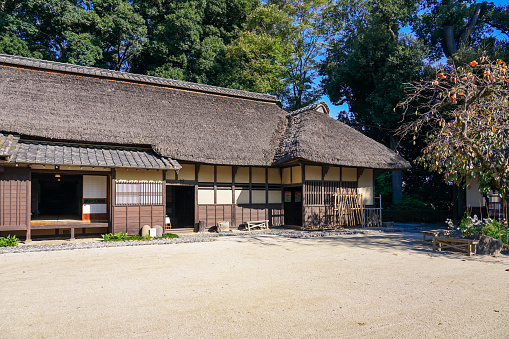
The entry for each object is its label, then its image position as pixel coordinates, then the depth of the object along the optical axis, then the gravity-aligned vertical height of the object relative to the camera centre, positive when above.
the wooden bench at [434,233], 9.38 -1.16
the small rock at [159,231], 11.24 -1.15
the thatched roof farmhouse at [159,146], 10.50 +1.61
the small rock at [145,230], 11.01 -1.11
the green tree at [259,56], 22.47 +8.71
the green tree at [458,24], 19.84 +9.44
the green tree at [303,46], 25.80 +10.67
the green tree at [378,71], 18.47 +6.55
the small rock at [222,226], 12.84 -1.18
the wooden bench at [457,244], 8.15 -1.30
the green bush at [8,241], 9.02 -1.14
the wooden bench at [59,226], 9.91 -0.86
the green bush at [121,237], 10.29 -1.23
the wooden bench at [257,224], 13.34 -1.20
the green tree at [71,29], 19.05 +9.37
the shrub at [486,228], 8.74 -0.98
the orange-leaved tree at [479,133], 7.59 +1.26
